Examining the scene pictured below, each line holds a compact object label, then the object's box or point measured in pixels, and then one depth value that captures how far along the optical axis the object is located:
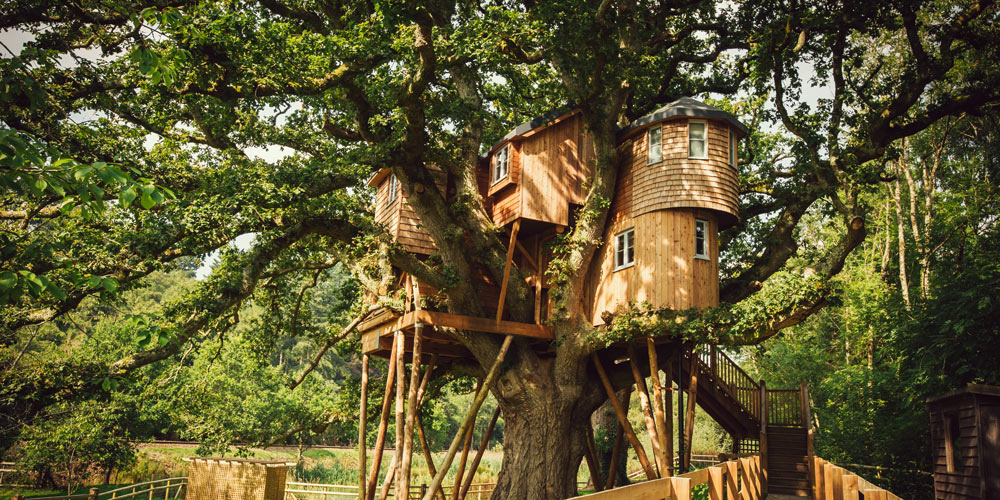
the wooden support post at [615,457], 18.91
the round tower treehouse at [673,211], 14.73
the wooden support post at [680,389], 14.77
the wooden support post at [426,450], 18.67
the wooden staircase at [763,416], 16.95
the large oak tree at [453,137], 12.55
